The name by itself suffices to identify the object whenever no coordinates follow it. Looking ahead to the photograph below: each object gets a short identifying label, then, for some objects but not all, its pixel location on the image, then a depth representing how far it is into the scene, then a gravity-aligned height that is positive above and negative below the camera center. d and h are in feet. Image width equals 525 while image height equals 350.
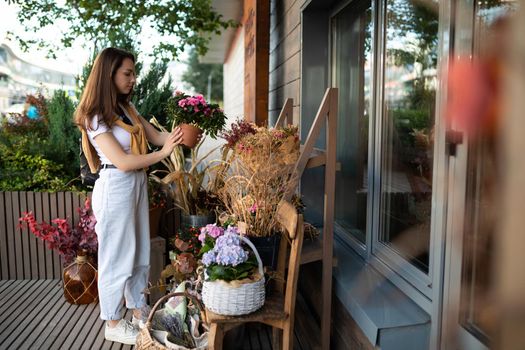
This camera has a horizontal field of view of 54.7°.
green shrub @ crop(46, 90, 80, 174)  14.30 +0.02
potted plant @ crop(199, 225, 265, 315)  6.16 -1.77
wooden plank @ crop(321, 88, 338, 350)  7.62 -1.23
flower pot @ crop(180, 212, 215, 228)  10.36 -1.73
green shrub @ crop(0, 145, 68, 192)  12.84 -0.96
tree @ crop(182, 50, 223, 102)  121.39 +14.49
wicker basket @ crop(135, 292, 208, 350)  6.84 -2.78
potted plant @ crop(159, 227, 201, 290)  8.85 -2.18
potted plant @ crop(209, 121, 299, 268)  7.06 -0.67
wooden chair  6.18 -2.24
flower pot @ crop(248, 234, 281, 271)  6.99 -1.54
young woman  8.32 -0.51
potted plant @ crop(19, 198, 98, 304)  10.84 -2.49
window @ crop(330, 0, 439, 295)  6.50 +0.10
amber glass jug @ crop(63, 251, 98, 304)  10.82 -3.14
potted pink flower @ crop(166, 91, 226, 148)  9.24 +0.41
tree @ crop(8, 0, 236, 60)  20.54 +4.90
